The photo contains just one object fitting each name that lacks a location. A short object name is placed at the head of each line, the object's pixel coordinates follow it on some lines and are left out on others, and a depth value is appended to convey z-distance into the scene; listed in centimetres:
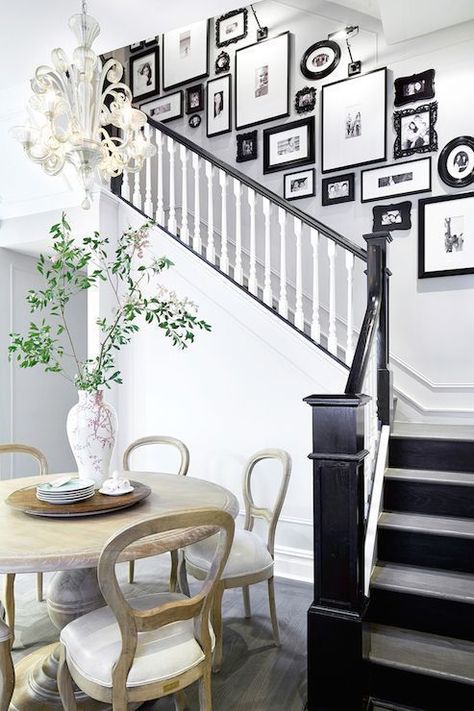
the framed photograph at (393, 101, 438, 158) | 379
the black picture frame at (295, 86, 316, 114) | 429
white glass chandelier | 262
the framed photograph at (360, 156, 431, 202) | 380
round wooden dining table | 151
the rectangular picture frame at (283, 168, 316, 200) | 428
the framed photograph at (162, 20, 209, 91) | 492
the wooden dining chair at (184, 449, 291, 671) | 218
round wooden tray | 184
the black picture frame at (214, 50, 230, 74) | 479
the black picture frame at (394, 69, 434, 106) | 380
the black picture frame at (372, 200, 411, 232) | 386
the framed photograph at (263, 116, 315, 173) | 429
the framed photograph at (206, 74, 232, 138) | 475
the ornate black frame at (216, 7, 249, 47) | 466
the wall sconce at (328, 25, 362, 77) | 410
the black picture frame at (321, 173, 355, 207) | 409
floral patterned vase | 212
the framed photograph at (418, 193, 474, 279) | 365
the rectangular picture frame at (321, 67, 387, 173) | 398
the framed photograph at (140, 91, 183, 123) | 509
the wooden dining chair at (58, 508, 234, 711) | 135
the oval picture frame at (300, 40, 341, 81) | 419
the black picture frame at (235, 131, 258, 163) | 458
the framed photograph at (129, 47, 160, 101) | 525
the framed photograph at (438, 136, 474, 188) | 363
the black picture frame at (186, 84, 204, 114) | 493
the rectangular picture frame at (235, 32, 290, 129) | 441
